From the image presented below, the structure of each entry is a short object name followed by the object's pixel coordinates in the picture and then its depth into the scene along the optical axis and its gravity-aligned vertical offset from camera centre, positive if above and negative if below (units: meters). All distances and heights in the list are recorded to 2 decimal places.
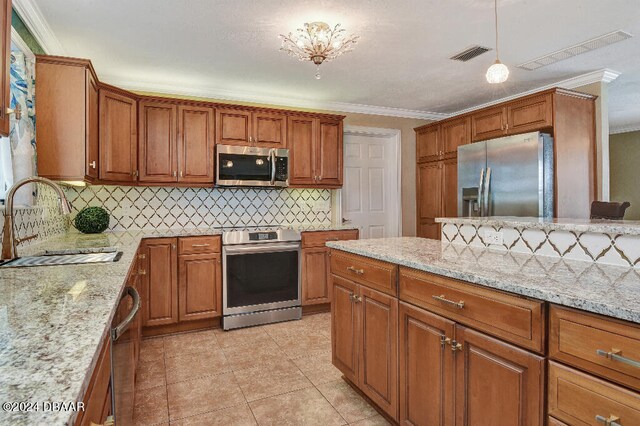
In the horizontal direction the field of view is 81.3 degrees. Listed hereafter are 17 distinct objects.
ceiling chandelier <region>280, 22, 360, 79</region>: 2.75 +1.36
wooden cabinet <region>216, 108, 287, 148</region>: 3.92 +0.92
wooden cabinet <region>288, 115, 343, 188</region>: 4.25 +0.71
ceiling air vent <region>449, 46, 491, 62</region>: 3.23 +1.43
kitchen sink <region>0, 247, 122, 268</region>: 1.73 -0.23
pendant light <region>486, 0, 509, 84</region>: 2.43 +0.91
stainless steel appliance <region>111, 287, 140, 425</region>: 1.05 -0.48
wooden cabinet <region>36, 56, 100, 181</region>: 2.59 +0.68
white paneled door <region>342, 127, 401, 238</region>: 5.05 +0.43
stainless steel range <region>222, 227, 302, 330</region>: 3.59 -0.64
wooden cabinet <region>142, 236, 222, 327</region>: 3.37 -0.63
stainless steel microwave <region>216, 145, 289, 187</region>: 3.86 +0.50
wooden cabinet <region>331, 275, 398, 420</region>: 1.87 -0.72
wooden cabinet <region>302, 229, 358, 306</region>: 3.96 -0.59
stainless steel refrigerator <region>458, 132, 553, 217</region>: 3.63 +0.37
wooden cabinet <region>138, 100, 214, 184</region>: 3.65 +0.71
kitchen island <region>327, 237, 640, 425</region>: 1.00 -0.43
